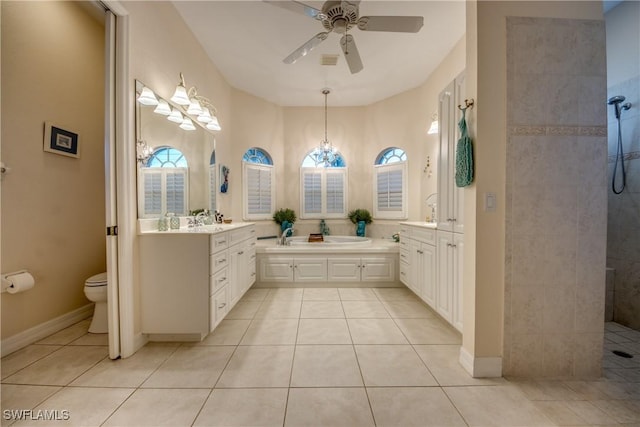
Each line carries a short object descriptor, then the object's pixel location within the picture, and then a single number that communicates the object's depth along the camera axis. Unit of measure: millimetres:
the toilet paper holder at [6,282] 1924
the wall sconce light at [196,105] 2344
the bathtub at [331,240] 3785
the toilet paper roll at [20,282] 1936
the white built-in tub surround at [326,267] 3539
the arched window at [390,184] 4285
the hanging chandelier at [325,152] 4113
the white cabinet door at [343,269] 3541
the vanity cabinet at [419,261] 2473
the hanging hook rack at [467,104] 1696
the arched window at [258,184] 4227
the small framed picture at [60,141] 2264
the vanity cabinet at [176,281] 1999
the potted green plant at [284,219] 4469
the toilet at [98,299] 2201
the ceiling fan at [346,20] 1758
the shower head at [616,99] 2346
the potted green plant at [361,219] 4539
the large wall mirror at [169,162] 2060
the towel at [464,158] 1682
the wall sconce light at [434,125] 3283
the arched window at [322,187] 4684
